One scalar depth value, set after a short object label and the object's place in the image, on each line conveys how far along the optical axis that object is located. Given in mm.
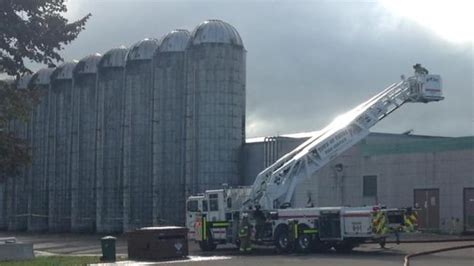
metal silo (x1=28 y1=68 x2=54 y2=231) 62688
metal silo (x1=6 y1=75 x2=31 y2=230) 63969
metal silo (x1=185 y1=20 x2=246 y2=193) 51094
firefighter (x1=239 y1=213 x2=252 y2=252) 31969
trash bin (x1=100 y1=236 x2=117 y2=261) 30297
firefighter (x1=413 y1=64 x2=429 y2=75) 33531
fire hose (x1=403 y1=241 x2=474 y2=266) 24250
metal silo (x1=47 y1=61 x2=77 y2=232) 60781
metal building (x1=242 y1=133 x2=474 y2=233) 43750
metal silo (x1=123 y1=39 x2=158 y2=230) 54344
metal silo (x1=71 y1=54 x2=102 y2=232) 58750
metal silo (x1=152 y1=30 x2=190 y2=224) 52375
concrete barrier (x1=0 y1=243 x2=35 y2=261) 31438
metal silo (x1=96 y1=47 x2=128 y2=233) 56438
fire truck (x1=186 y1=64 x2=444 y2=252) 31219
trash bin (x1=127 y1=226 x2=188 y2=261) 30781
